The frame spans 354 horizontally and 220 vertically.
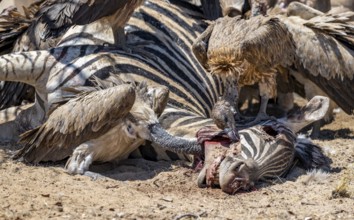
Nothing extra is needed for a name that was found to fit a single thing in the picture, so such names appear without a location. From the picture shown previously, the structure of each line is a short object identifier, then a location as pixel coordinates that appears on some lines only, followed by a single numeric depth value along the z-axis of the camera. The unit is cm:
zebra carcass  1697
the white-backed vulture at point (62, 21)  1730
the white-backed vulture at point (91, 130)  1541
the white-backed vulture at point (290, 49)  1614
